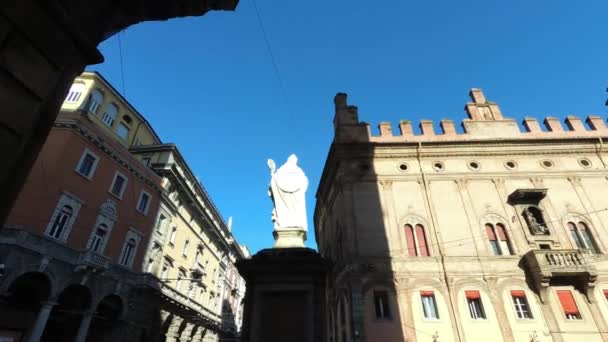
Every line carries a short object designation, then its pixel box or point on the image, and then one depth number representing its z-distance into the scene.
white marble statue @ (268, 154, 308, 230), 8.52
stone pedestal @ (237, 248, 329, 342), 6.39
